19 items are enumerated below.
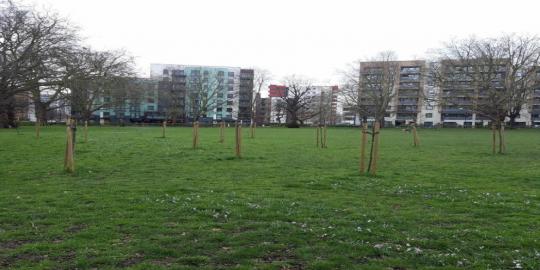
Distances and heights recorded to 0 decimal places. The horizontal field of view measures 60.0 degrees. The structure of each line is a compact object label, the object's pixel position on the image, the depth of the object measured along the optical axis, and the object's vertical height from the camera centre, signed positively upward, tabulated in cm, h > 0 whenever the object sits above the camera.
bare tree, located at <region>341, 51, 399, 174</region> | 8881 +624
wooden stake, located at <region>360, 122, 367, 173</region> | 1399 -99
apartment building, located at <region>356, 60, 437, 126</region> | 8964 +693
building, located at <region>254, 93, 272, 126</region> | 12868 +196
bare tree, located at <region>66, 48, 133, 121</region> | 4562 +348
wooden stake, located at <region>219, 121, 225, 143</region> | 3036 -129
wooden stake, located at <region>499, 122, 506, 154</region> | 2298 -89
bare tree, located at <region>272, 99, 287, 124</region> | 11141 +222
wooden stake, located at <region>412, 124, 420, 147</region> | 2879 -88
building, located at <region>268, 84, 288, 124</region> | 11512 +397
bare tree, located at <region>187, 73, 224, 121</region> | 10938 +535
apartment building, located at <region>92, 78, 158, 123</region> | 7425 +193
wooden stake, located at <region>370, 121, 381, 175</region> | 1370 -87
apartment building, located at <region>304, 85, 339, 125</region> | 11606 +393
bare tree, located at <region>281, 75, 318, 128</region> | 10669 +377
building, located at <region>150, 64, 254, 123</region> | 10956 +587
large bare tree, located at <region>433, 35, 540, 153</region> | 6888 +750
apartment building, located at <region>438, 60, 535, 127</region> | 7006 +615
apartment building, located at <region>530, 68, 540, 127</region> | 11644 +261
